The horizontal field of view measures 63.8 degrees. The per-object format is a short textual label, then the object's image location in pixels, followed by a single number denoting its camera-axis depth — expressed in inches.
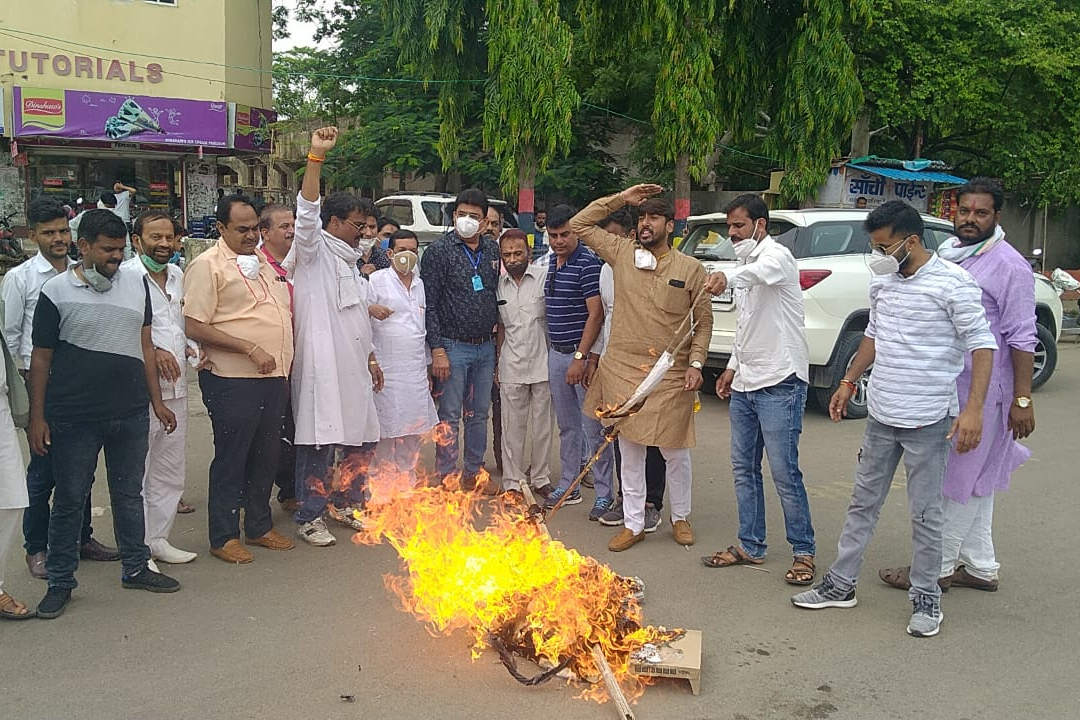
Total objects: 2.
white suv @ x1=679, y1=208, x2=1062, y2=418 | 321.7
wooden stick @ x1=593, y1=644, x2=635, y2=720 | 124.7
